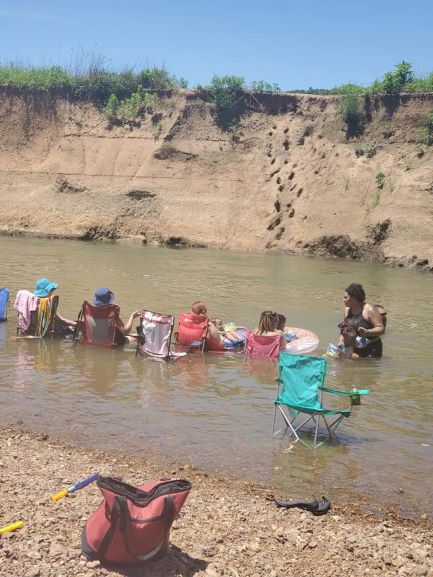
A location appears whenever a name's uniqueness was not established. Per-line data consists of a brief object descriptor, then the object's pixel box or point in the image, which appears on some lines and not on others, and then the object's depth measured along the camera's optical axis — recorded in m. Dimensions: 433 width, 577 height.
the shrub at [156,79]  37.50
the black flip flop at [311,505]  5.06
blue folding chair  11.67
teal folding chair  6.71
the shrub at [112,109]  36.72
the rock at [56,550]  4.10
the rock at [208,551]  4.31
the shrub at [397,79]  31.83
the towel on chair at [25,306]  10.45
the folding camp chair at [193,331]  10.31
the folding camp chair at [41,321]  10.51
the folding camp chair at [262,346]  10.08
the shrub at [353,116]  32.41
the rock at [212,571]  4.07
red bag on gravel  4.06
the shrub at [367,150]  30.88
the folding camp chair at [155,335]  9.80
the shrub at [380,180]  28.70
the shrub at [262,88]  36.00
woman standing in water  10.29
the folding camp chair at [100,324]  10.17
